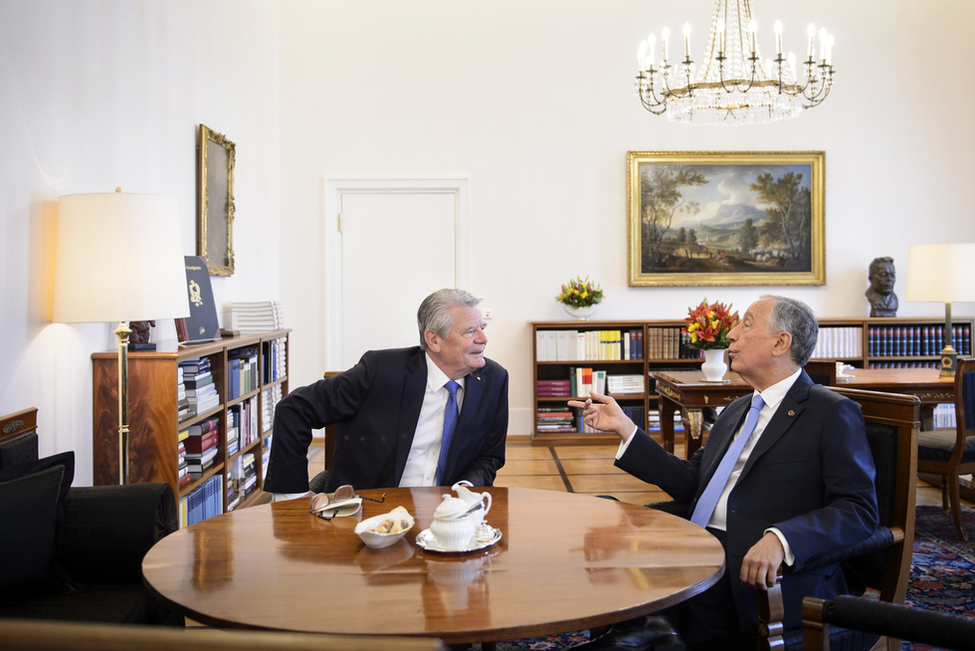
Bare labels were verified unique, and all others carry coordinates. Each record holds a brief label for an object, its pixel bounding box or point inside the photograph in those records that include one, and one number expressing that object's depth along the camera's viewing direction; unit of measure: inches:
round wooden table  49.0
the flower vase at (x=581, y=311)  252.5
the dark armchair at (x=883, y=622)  49.3
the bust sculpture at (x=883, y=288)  249.6
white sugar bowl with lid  61.0
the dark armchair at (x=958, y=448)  145.8
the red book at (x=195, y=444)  147.4
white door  260.8
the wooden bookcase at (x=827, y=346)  246.4
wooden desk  167.3
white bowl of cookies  61.7
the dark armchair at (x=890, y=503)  76.5
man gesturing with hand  70.9
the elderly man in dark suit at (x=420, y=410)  99.3
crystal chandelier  163.8
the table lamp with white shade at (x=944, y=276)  184.4
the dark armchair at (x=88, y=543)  76.1
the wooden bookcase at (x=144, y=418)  126.9
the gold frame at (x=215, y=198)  179.6
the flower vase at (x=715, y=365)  171.9
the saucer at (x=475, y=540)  61.5
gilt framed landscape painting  260.1
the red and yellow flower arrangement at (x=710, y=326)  169.6
